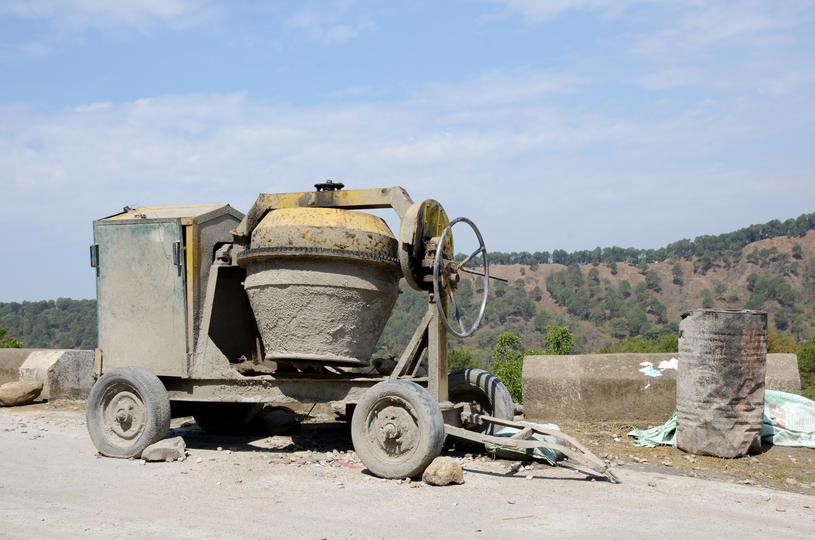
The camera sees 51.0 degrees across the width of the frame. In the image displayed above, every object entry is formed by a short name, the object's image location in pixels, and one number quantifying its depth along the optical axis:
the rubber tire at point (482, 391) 8.53
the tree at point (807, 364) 26.41
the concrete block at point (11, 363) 14.05
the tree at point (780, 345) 29.06
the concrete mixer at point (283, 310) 7.92
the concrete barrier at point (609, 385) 9.66
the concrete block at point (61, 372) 13.48
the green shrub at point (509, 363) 19.02
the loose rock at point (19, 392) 12.80
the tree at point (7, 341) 23.69
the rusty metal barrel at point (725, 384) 8.12
